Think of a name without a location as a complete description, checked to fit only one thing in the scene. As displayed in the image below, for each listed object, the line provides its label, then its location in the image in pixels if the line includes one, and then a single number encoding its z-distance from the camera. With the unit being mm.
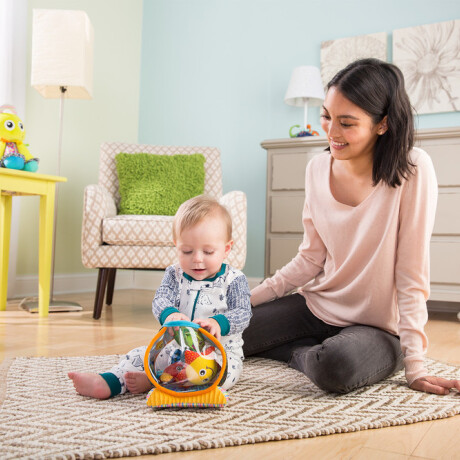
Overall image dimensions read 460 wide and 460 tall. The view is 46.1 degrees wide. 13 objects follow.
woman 1239
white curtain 2982
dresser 2705
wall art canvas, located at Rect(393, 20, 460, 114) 3150
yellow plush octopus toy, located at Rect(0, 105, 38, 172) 2449
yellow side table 2385
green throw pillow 2844
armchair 2475
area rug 854
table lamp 3285
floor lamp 2707
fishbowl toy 1045
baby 1136
